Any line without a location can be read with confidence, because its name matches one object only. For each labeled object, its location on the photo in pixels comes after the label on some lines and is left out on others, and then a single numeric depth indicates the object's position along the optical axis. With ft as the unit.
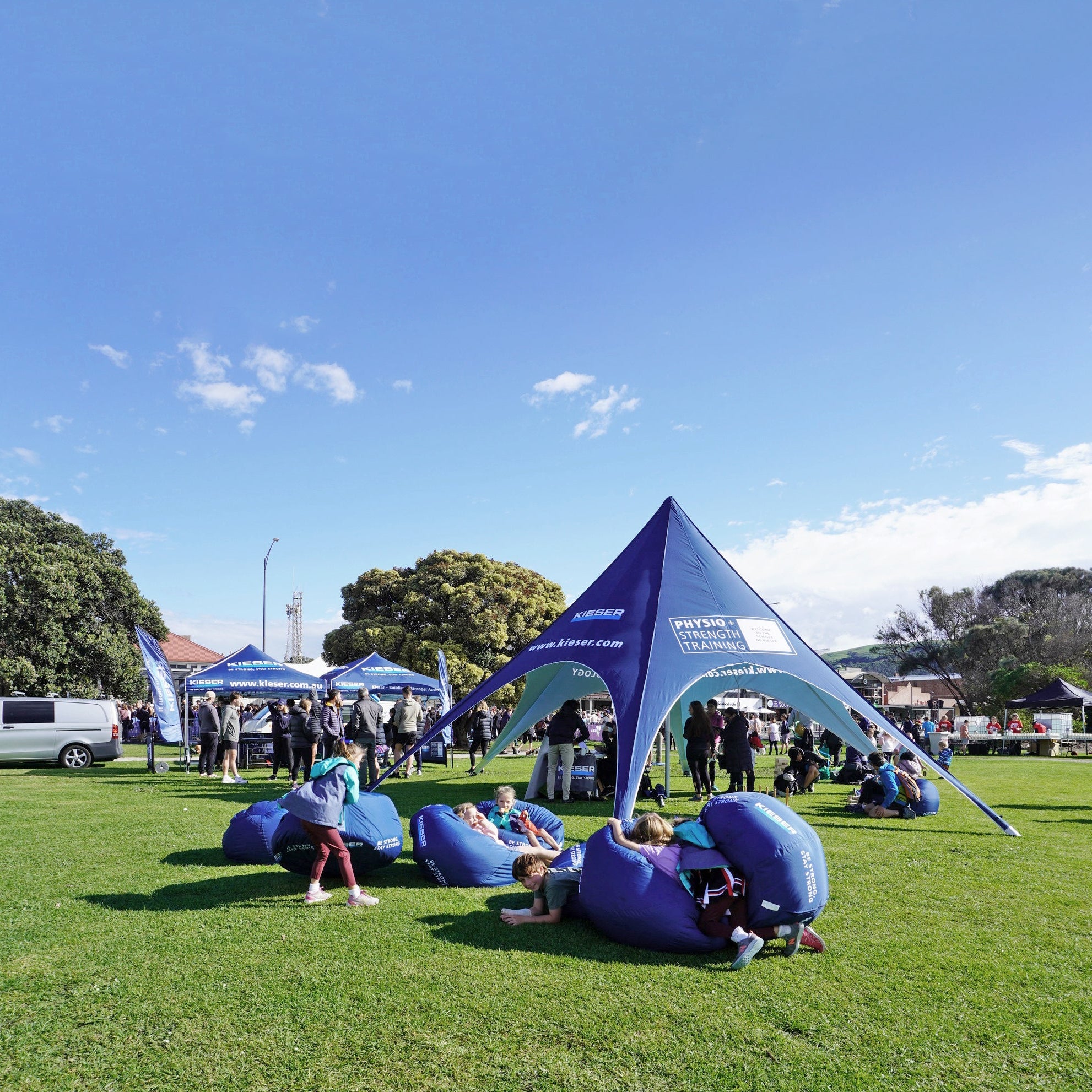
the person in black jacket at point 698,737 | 43.45
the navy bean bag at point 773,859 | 16.44
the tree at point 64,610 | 97.04
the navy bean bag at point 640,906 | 16.92
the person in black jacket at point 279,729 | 53.72
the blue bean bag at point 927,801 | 37.35
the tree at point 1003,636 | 135.03
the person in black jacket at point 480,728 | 63.93
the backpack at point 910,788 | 36.96
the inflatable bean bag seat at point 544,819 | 27.71
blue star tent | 31.96
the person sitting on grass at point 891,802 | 37.29
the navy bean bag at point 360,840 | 22.63
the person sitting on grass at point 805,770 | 48.67
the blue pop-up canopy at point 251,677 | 61.98
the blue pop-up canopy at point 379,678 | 71.05
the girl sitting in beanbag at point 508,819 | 26.30
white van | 61.52
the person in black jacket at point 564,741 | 42.57
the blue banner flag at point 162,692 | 59.82
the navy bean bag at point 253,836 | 25.99
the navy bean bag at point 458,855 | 23.02
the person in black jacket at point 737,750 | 42.55
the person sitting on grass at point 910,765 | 37.74
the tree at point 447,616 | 106.22
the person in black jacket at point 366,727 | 45.75
